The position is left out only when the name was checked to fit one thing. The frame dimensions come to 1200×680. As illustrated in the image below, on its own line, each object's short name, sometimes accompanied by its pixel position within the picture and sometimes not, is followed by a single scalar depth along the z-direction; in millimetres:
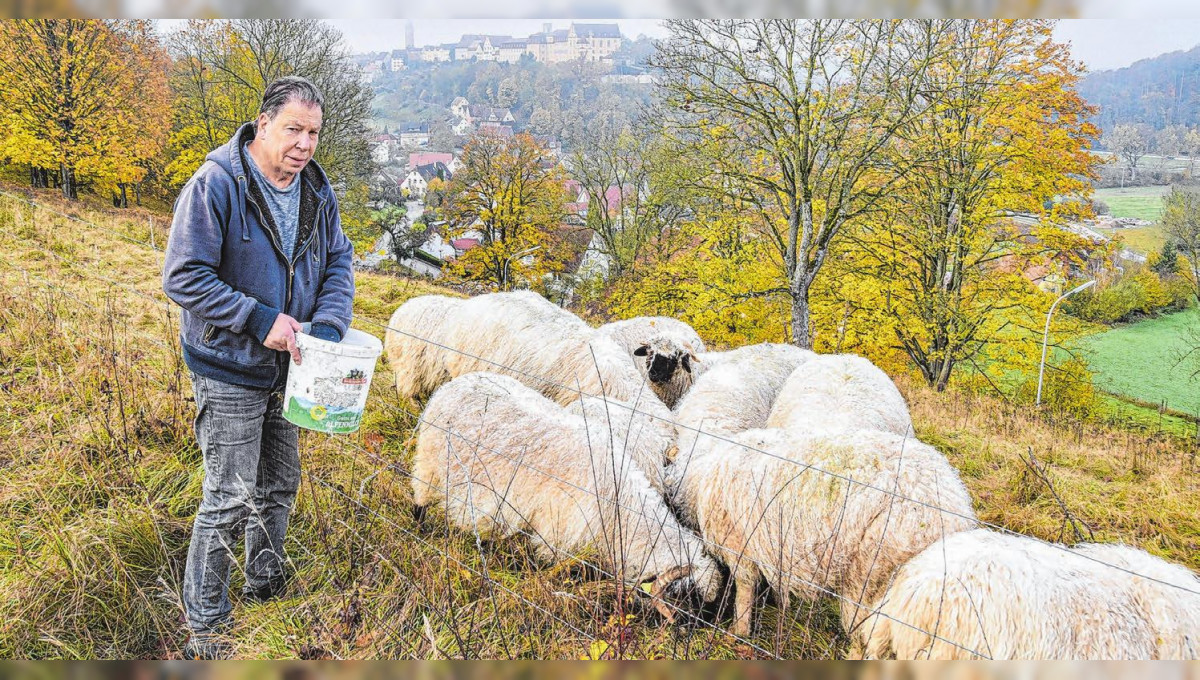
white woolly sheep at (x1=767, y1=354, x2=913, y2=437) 5746
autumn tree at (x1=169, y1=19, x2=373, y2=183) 22250
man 2543
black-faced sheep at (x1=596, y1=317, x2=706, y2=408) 7410
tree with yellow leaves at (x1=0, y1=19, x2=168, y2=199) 20766
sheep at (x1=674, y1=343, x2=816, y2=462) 6227
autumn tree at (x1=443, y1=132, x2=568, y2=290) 30797
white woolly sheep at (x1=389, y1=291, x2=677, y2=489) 6621
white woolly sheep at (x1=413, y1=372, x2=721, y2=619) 4102
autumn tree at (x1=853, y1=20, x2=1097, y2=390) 15648
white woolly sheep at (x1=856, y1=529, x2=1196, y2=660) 2971
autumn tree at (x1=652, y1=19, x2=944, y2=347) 14203
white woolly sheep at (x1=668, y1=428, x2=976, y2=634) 3969
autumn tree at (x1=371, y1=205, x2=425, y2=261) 37938
